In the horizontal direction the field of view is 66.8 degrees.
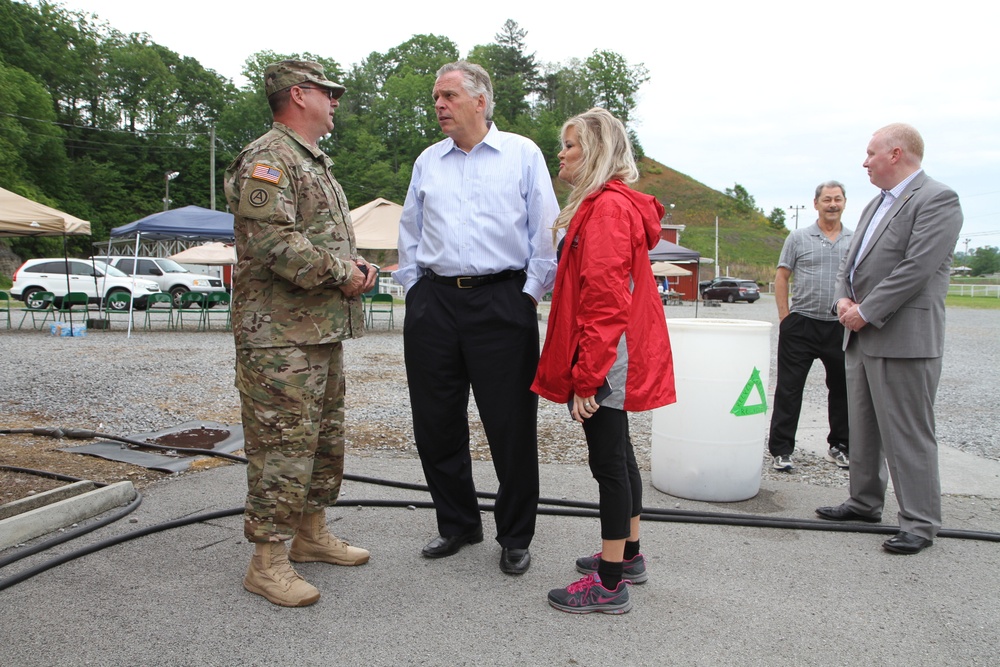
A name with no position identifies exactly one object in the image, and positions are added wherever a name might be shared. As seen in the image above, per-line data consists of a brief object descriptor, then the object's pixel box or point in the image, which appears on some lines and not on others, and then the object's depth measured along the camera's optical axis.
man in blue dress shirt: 3.24
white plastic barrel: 4.22
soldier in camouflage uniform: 2.85
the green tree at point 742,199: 103.61
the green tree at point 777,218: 98.44
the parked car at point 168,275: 25.58
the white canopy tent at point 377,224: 15.36
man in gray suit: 3.61
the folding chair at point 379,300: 17.92
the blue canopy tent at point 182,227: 14.93
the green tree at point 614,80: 96.12
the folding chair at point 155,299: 16.81
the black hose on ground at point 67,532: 3.14
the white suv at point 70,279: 22.52
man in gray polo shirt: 5.09
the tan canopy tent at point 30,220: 12.22
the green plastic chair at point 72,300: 15.91
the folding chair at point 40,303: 16.20
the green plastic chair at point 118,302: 22.27
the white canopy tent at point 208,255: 18.38
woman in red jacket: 2.71
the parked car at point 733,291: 42.12
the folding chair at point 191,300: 17.10
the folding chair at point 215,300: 17.60
